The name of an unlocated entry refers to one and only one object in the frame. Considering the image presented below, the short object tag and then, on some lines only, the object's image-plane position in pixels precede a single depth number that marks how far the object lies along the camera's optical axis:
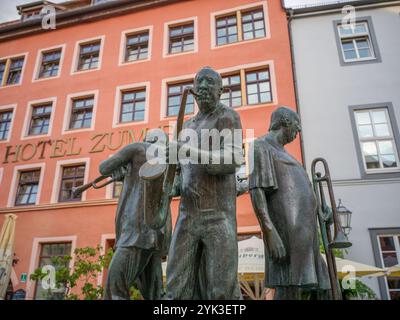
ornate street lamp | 8.09
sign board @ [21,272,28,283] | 11.45
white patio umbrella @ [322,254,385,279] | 6.93
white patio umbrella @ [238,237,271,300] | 7.39
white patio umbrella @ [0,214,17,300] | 9.01
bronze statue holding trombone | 2.17
